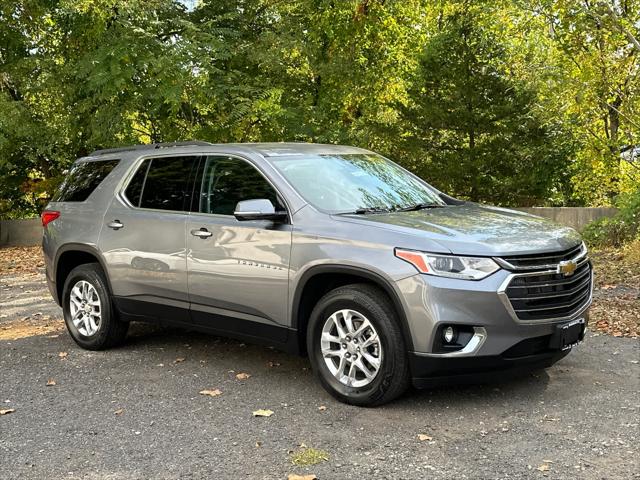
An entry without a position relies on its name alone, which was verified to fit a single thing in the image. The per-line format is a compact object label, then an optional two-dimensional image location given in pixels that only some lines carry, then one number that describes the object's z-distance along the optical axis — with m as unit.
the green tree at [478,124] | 17.05
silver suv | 4.52
